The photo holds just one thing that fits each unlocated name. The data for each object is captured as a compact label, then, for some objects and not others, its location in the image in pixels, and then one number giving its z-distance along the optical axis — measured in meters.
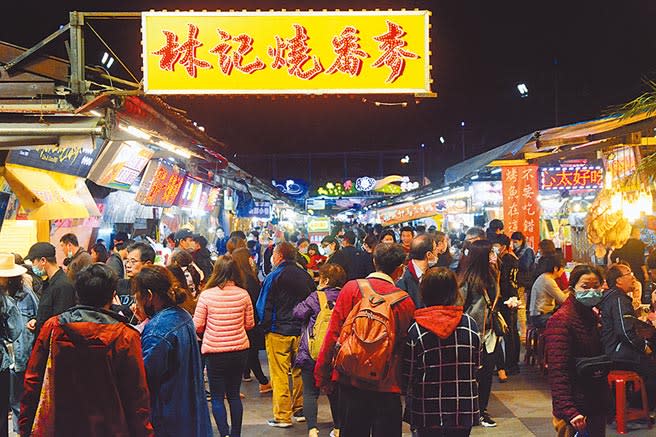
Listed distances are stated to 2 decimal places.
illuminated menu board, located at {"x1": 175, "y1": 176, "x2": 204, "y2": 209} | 15.31
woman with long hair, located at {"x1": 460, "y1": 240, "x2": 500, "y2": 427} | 7.36
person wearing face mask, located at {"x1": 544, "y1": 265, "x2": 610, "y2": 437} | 4.80
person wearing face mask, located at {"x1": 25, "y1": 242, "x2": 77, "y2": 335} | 6.70
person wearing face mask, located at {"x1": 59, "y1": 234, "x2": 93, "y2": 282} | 7.93
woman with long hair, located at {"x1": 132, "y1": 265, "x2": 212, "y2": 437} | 4.29
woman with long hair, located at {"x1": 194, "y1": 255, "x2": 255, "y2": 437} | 6.70
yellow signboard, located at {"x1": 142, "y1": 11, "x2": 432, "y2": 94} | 8.31
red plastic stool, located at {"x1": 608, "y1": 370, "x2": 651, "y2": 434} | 7.29
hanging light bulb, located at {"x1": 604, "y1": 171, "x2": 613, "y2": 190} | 10.11
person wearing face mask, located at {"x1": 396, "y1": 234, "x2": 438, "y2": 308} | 7.20
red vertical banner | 13.64
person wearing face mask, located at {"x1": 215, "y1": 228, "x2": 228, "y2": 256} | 20.05
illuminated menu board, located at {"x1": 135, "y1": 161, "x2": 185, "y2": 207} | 12.78
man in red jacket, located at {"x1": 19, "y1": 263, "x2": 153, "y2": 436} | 3.96
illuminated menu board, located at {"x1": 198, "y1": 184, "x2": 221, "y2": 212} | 17.44
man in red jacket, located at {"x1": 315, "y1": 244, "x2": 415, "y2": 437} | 4.78
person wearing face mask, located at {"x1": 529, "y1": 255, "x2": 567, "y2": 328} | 9.36
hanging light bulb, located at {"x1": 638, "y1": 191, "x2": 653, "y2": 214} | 9.01
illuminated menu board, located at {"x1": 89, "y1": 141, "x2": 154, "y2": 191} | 11.09
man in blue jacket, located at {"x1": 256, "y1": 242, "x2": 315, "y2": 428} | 7.78
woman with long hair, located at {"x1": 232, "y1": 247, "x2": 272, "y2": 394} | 9.06
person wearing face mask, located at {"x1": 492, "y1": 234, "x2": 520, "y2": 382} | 9.52
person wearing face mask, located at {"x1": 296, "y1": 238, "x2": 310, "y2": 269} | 16.75
